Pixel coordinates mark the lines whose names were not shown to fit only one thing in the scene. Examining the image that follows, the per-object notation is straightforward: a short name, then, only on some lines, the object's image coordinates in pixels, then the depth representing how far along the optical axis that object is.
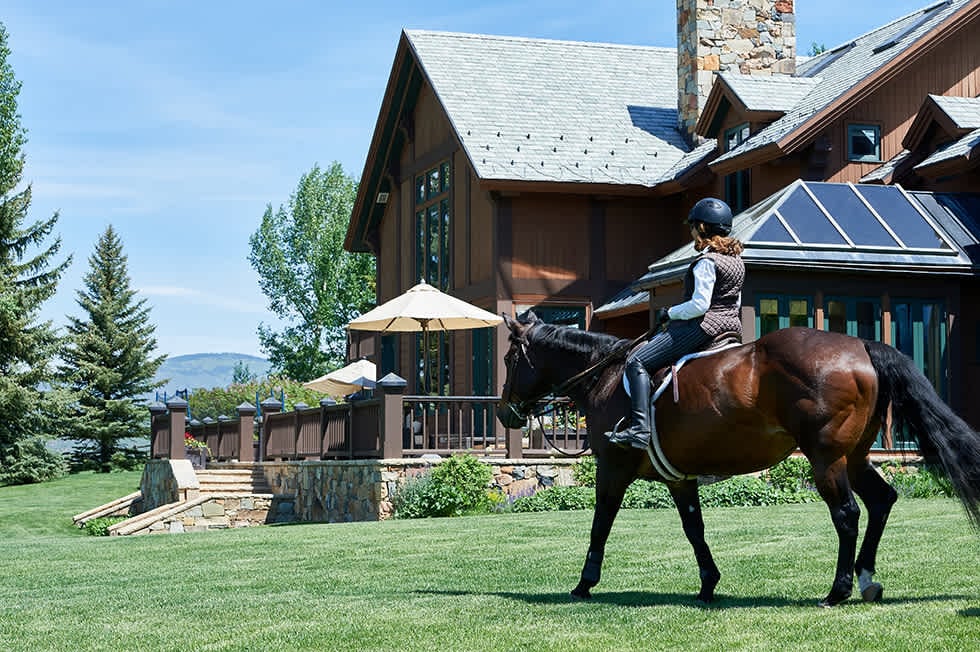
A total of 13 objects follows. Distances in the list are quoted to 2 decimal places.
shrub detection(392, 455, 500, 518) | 20.50
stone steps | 26.59
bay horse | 8.24
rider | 8.98
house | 21.36
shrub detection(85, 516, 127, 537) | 25.48
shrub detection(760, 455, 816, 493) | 19.86
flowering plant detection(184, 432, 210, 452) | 34.71
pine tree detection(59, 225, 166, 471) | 48.41
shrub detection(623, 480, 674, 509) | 19.06
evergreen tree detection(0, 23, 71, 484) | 41.31
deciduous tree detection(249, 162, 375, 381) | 62.59
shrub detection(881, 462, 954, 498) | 18.73
